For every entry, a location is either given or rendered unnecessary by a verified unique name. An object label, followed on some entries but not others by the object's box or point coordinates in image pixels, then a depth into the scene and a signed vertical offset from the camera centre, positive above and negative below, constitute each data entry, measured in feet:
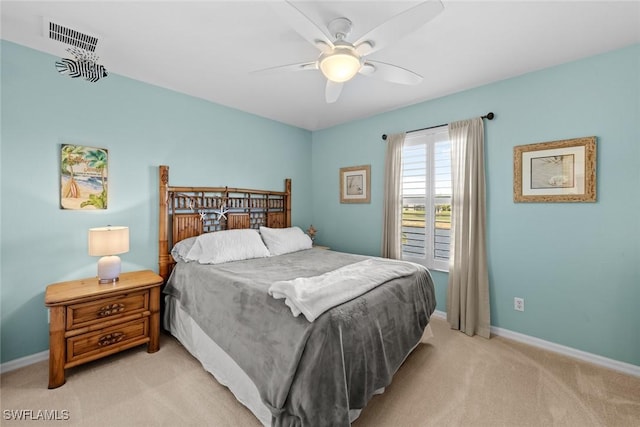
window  10.48 +0.60
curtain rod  9.11 +3.29
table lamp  7.31 -1.04
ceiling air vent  6.48 +4.31
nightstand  6.50 -2.90
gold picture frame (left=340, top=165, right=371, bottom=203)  12.75 +1.34
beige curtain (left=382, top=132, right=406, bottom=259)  11.44 +0.55
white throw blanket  5.08 -1.63
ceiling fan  4.60 +3.41
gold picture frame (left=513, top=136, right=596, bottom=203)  7.67 +1.28
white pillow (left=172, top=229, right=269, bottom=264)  8.99 -1.29
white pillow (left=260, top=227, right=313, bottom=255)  10.90 -1.22
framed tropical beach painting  7.78 +0.97
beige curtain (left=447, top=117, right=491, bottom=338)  9.23 -0.80
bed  4.68 -2.27
